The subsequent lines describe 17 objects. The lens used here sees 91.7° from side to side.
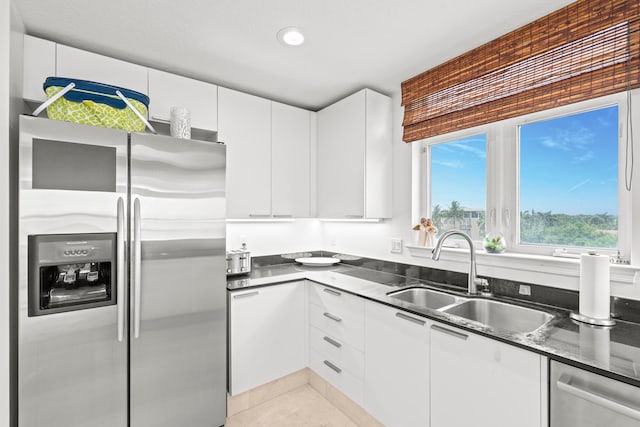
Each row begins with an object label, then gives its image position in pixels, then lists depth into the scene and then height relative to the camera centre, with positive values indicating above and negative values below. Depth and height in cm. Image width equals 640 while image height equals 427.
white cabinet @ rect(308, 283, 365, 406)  195 -86
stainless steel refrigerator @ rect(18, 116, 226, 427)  137 -34
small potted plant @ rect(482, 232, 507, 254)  190 -19
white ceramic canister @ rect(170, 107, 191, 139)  183 +53
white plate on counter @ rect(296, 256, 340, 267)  281 -45
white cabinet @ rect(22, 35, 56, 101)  165 +80
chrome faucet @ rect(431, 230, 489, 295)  185 -38
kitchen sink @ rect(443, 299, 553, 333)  161 -56
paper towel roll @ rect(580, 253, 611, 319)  135 -32
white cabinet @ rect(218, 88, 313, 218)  239 +48
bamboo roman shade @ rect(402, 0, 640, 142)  137 +77
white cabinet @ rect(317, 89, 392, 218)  241 +46
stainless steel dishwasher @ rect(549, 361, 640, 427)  96 -60
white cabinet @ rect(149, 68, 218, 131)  205 +80
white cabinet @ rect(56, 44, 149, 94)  175 +86
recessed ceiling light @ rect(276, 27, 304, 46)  169 +99
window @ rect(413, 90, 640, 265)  154 +20
